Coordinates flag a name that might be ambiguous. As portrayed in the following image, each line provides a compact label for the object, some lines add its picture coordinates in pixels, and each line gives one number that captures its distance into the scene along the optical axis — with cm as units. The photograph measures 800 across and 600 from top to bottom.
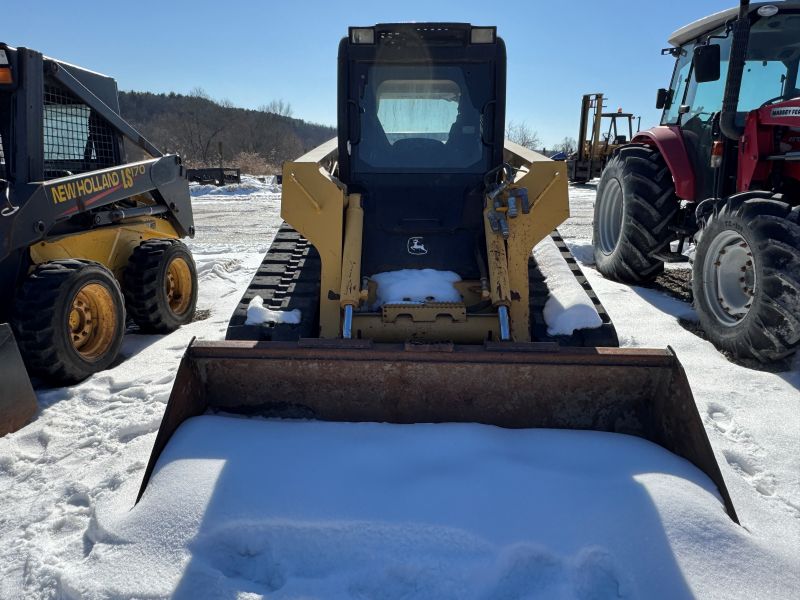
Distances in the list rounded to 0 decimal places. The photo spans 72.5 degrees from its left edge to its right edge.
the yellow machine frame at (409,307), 342
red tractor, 380
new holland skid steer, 357
